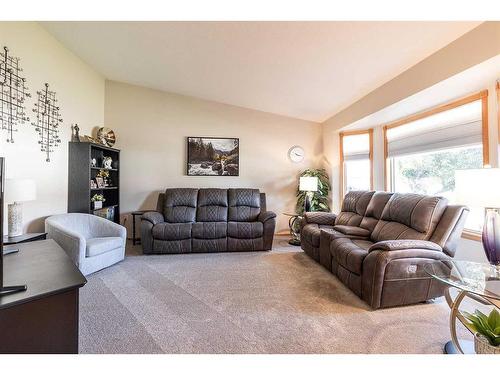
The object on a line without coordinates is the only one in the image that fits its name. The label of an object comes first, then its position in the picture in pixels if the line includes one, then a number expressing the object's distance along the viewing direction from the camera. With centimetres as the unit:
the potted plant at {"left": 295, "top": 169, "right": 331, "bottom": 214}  466
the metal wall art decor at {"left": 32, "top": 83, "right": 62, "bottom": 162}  287
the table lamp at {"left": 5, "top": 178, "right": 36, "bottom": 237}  208
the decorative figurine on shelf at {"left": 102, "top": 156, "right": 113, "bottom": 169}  397
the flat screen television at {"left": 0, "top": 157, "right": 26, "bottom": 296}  98
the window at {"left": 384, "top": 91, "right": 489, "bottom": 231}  253
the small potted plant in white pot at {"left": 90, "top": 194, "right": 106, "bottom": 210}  372
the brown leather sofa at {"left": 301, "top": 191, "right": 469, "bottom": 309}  200
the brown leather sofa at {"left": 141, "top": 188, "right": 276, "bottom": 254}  359
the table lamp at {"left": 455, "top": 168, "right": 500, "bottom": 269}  147
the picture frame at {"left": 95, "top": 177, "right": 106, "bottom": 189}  382
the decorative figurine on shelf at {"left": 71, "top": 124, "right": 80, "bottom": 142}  352
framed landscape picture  462
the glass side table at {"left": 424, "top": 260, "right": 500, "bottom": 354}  139
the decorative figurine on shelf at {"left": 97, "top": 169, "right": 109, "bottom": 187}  397
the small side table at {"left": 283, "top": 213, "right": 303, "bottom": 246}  449
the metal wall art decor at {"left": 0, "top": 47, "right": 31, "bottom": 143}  239
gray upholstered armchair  262
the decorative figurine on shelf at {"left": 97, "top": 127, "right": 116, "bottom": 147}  402
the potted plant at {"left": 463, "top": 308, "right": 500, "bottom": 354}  125
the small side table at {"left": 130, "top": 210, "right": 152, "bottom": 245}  404
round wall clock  492
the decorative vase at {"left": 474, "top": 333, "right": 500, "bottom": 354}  122
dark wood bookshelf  343
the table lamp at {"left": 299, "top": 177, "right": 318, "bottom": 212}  424
